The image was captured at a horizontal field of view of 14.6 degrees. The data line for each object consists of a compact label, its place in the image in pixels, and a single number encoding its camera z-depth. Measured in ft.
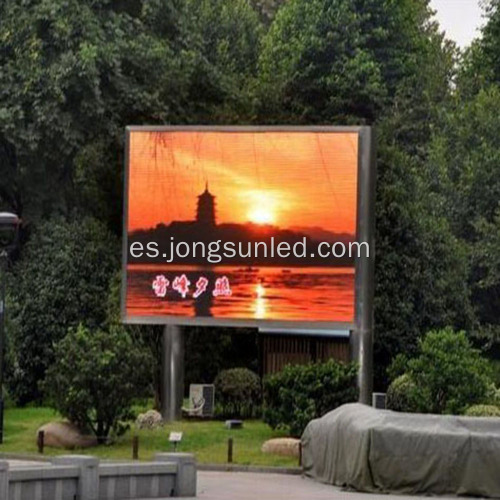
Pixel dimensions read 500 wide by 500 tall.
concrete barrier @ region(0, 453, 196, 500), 102.73
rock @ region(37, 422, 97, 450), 150.51
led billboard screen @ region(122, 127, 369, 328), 158.30
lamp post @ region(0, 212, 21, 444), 147.74
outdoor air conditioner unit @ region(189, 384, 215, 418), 165.48
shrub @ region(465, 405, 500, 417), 148.87
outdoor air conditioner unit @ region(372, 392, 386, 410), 156.35
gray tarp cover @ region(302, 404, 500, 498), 124.88
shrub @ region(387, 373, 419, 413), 158.20
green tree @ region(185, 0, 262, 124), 205.98
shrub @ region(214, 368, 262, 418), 170.19
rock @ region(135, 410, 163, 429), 159.02
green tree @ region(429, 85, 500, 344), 225.35
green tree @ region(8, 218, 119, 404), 193.06
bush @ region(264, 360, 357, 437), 151.43
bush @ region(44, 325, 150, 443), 151.23
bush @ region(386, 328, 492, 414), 154.30
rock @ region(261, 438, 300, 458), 145.48
